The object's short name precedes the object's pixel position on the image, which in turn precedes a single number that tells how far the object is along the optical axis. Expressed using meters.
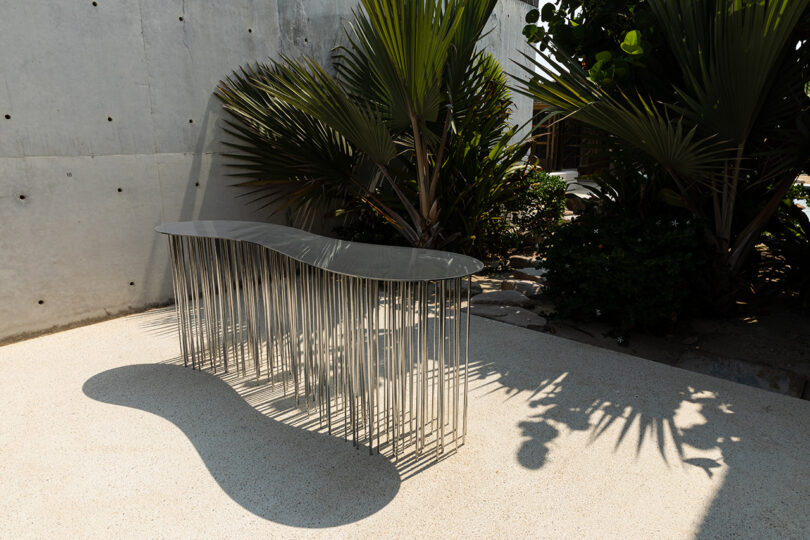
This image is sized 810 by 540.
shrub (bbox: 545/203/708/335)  3.04
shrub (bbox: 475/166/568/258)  4.89
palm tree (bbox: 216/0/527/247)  3.09
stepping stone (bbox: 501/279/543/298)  4.14
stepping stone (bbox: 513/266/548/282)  4.55
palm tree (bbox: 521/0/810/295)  2.42
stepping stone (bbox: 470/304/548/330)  3.57
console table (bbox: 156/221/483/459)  1.92
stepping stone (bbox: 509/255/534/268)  5.01
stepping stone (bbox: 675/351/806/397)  2.64
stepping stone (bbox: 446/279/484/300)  4.13
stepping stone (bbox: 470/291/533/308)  3.91
